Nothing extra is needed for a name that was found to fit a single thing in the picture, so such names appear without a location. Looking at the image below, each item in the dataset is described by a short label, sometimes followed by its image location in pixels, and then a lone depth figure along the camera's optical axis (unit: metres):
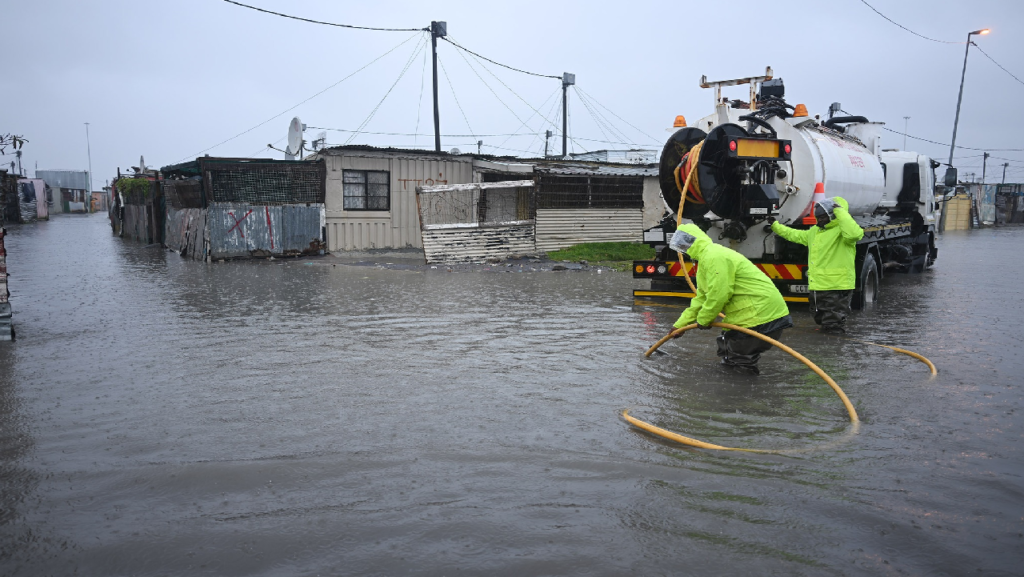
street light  30.17
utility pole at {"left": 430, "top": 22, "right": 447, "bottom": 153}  25.70
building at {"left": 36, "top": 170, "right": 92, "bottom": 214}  72.92
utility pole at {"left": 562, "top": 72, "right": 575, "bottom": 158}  35.66
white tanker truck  9.71
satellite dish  22.42
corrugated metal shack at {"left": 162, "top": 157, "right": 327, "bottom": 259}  19.23
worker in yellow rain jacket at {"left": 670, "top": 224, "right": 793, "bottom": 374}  6.43
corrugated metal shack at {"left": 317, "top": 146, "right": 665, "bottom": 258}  20.52
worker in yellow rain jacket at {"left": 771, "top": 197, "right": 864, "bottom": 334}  8.77
